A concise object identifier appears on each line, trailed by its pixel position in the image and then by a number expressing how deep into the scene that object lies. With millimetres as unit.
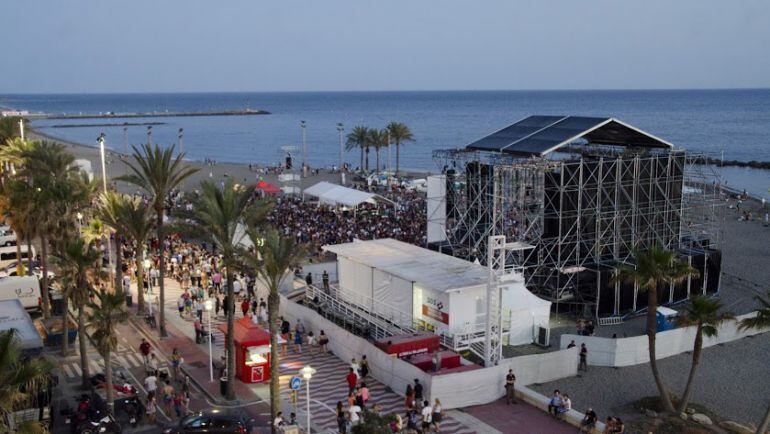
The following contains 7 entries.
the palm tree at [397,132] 79438
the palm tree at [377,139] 78938
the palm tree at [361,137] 79062
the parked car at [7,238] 36562
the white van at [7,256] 34969
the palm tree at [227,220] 19938
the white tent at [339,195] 46969
